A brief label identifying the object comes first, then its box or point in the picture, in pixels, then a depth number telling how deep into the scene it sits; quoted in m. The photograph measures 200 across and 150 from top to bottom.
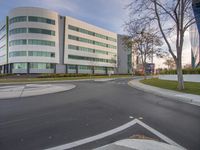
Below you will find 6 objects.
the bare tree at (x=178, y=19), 14.65
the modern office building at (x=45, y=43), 48.31
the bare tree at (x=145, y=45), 33.12
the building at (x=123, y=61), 84.38
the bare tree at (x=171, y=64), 68.54
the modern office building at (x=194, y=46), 39.12
